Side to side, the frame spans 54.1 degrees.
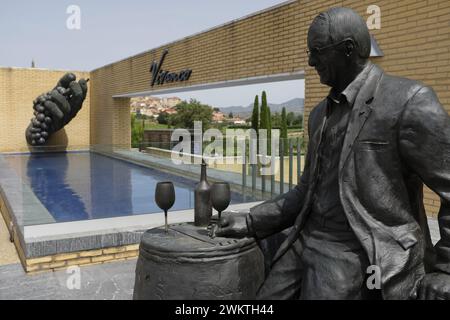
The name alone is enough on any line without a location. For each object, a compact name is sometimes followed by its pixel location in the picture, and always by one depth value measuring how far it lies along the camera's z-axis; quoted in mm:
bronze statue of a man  1512
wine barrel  1813
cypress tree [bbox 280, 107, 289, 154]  14869
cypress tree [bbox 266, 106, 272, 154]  14449
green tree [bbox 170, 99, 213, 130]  30375
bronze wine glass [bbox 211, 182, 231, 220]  2225
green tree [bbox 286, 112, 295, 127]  34069
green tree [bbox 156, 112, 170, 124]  34025
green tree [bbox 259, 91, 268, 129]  15113
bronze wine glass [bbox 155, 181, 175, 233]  2350
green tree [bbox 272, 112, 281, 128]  30222
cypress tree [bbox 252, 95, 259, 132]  15828
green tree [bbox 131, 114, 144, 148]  22128
